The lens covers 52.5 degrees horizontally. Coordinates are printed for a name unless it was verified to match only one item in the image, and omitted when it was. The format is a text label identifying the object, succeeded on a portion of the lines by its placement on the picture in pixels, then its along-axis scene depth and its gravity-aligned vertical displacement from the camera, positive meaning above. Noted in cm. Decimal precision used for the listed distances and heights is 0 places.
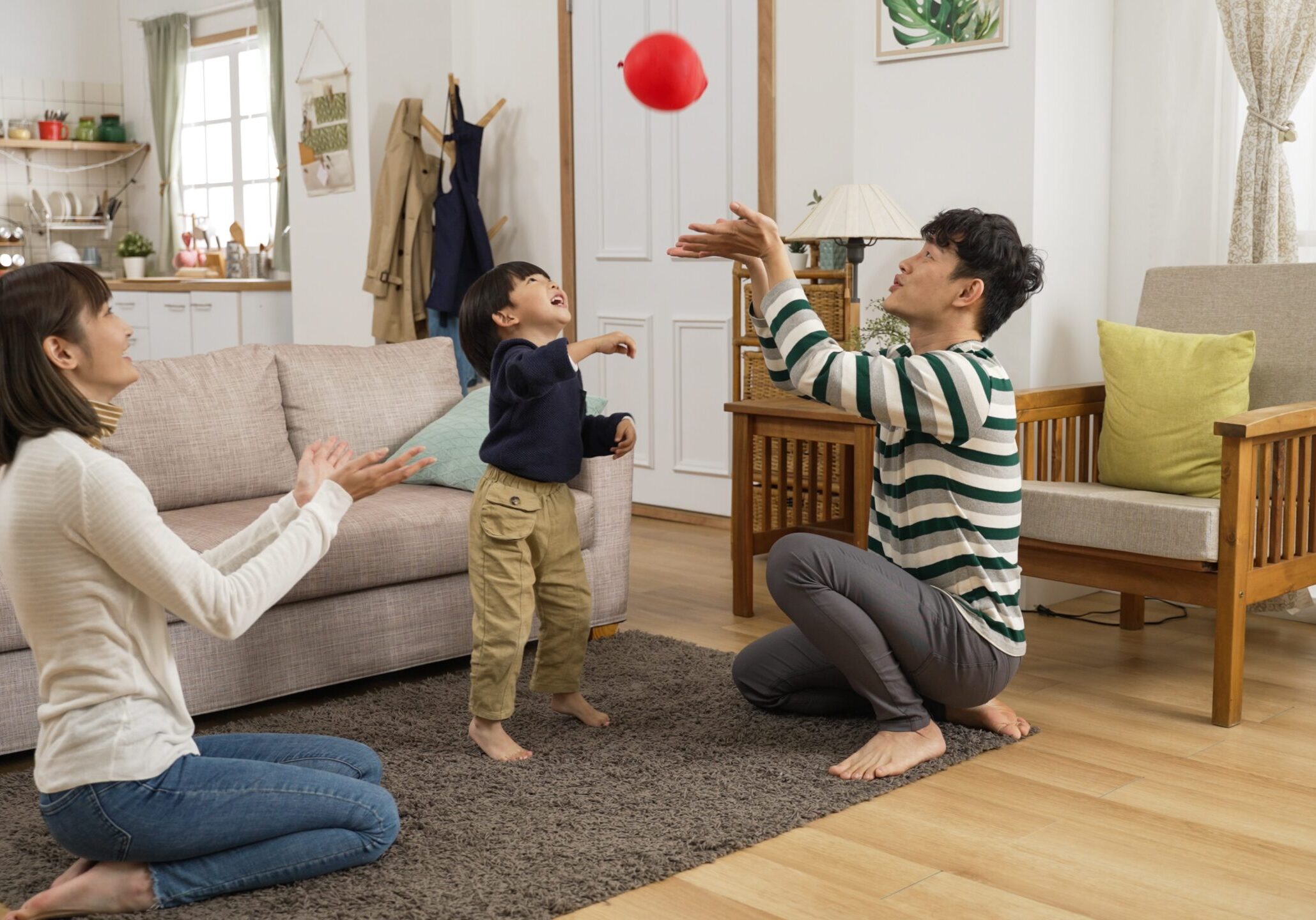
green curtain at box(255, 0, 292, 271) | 697 +107
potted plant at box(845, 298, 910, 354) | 389 -14
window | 734 +83
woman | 170 -42
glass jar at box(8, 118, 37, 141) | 755 +92
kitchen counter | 652 +3
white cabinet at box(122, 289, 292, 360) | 657 -15
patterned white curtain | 353 +47
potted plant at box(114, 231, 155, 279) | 769 +22
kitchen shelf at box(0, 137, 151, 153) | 750 +84
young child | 251 -37
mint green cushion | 334 -39
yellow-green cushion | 325 -31
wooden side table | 353 -54
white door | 491 +26
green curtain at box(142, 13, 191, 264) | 763 +112
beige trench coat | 549 +23
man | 241 -40
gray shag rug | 195 -88
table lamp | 374 +19
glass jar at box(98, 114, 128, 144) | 793 +94
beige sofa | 279 -51
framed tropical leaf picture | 379 +75
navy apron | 543 +21
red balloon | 270 +43
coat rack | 551 +66
